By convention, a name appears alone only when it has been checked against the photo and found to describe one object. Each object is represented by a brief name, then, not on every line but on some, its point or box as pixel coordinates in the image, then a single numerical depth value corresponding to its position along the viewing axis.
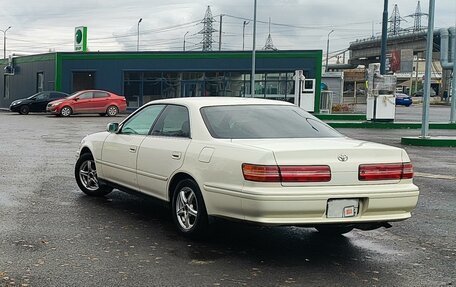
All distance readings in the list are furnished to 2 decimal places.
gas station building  37.94
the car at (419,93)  93.25
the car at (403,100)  66.50
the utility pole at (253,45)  32.03
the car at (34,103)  34.19
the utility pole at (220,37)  79.68
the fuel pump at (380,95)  25.55
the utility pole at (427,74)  17.41
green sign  46.44
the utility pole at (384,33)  28.30
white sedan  5.24
